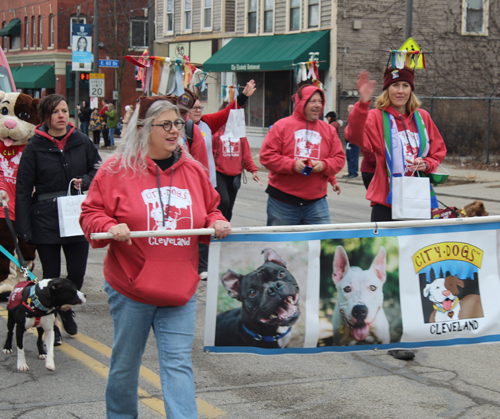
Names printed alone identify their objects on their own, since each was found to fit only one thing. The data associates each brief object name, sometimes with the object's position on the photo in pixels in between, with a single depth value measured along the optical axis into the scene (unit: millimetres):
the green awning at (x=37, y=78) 47438
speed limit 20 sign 29500
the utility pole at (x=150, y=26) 26406
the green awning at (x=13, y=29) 53219
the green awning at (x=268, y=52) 27172
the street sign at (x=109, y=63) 30547
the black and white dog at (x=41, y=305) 4965
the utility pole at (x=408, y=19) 17766
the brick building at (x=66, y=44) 45875
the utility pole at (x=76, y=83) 31023
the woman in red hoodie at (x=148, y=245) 3400
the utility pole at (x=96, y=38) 30256
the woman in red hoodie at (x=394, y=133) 5383
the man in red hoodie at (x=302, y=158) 6383
